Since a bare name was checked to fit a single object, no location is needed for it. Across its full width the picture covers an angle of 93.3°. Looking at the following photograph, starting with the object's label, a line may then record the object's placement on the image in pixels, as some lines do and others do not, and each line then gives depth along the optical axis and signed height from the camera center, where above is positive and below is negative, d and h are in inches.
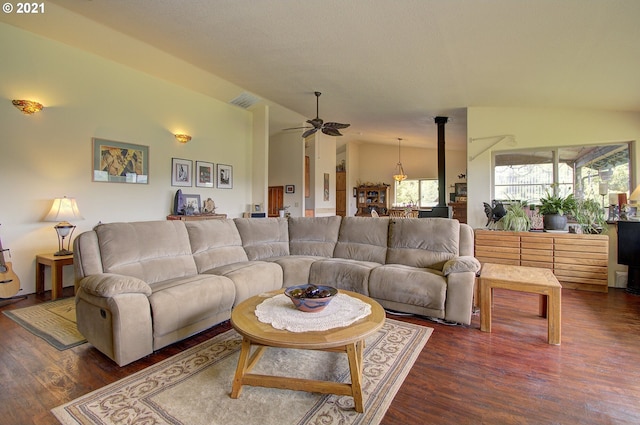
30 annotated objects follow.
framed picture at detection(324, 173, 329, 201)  355.8 +29.3
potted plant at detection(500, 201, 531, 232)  177.6 -5.0
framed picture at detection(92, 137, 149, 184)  173.9 +30.4
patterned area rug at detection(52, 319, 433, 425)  62.6 -42.5
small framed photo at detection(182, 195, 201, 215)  216.0 +5.6
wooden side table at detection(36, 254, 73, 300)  142.5 -25.3
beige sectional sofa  86.3 -22.8
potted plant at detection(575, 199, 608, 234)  164.0 -3.6
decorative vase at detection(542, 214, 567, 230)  169.2 -6.5
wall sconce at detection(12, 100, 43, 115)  142.9 +51.1
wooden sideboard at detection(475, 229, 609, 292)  155.7 -23.8
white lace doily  70.7 -26.2
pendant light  385.7 +51.4
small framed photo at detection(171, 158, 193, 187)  213.2 +28.8
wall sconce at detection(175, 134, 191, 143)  213.5 +52.7
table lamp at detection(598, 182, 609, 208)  170.1 +12.6
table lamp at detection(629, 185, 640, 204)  148.3 +7.6
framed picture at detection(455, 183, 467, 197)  376.6 +28.5
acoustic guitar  135.3 -31.0
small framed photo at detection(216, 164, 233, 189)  246.0 +29.5
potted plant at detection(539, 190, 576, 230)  167.5 +0.2
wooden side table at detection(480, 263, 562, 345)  96.7 -25.5
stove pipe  235.8 +38.1
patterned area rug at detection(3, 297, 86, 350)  99.4 -41.5
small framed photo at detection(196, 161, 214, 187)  230.1 +29.3
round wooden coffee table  64.3 -28.4
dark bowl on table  76.6 -22.2
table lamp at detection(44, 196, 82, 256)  148.4 -1.5
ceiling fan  210.2 +60.0
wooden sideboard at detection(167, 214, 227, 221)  206.1 -3.7
